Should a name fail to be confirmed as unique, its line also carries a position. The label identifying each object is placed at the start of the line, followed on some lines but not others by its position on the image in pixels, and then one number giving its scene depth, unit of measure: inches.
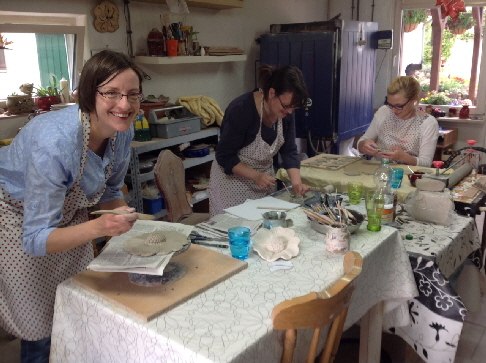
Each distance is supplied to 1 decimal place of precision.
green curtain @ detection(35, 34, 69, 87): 117.1
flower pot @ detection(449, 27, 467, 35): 187.7
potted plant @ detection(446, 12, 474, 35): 184.4
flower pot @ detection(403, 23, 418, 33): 197.5
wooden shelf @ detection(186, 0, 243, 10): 134.5
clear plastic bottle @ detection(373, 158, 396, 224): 70.7
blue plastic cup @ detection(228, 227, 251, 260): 56.5
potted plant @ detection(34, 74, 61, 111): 112.0
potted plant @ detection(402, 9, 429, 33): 194.4
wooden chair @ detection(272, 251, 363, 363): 40.2
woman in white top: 107.5
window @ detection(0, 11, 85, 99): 109.3
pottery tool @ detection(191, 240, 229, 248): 60.8
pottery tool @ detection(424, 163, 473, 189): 89.0
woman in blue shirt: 47.2
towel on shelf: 134.9
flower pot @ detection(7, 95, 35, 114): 106.3
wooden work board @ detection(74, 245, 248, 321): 44.7
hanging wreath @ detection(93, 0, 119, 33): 116.8
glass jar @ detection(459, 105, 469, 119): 183.3
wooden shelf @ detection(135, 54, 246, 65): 125.3
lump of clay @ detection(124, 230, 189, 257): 50.9
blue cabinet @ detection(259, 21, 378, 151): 155.1
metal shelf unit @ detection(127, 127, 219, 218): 111.7
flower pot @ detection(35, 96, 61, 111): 111.8
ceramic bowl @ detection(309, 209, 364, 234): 62.6
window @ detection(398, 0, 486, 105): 186.2
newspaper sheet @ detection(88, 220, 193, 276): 47.3
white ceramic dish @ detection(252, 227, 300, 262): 56.3
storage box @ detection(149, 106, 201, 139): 121.4
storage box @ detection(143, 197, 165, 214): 120.1
